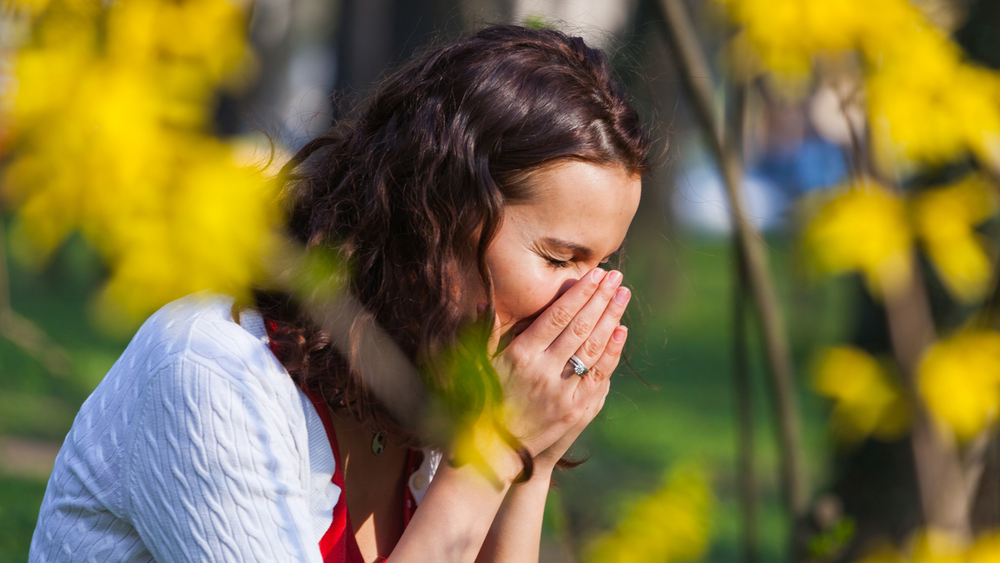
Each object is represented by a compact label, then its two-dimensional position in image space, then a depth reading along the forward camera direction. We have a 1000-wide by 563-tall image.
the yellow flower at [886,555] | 5.13
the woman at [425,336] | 2.92
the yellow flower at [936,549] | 4.82
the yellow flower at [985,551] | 4.63
